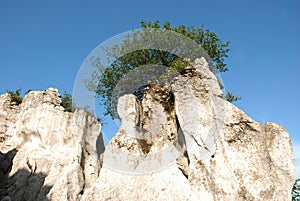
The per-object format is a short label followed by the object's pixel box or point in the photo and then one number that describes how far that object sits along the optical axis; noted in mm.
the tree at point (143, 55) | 20125
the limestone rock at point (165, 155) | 12469
